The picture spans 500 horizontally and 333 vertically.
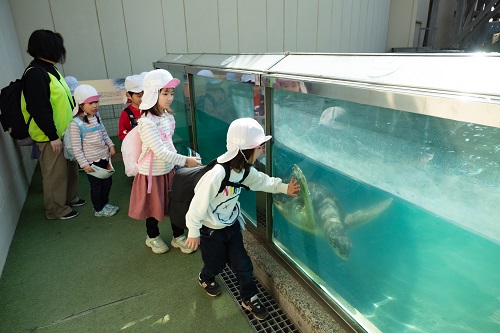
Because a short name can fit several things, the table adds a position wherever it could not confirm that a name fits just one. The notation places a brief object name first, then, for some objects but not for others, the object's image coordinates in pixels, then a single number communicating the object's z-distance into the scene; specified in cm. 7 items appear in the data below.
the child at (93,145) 284
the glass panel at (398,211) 107
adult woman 272
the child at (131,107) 299
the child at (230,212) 166
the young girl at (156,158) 217
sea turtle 150
